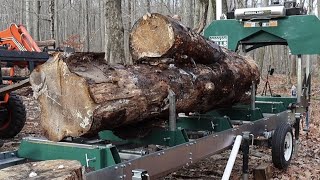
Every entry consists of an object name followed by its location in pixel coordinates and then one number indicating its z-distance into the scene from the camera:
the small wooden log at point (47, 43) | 12.52
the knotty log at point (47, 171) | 2.93
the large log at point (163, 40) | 5.34
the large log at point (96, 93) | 4.13
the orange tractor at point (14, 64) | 8.05
